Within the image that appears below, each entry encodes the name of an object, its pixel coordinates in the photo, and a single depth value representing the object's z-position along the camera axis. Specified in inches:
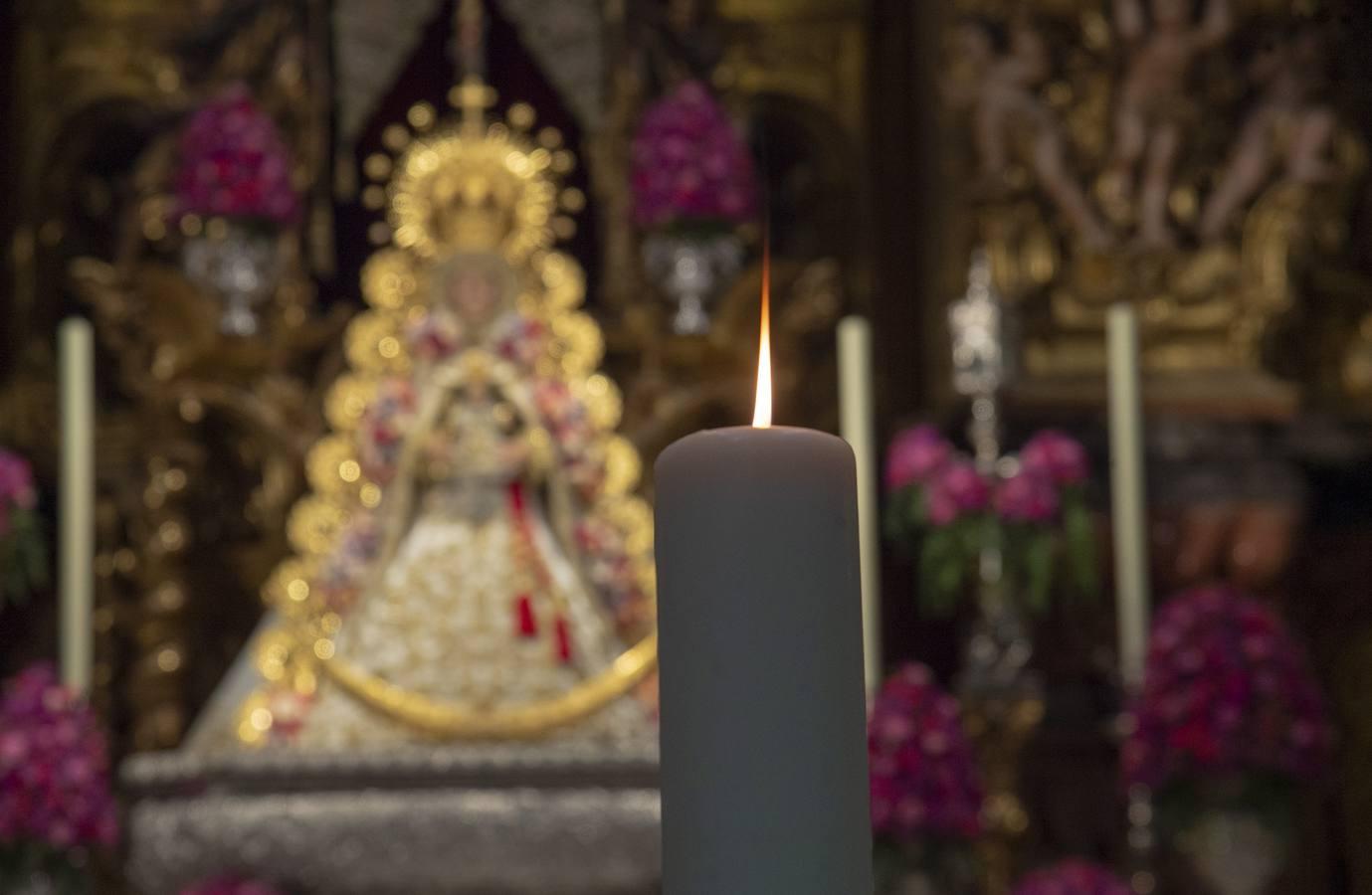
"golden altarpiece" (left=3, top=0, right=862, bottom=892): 210.3
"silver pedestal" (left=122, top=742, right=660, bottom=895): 207.9
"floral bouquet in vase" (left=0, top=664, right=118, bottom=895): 222.1
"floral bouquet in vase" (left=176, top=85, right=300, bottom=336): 286.0
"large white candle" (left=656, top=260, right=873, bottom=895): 45.4
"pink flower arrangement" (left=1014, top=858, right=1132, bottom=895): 230.6
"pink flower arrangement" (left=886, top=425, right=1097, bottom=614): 245.0
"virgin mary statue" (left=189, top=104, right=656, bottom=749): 231.9
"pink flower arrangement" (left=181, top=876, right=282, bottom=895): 207.6
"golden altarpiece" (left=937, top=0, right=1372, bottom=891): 282.5
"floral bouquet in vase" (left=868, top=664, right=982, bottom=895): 216.7
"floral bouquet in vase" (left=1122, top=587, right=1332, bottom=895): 220.1
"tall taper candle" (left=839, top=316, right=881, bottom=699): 226.7
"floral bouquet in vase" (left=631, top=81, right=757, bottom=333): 291.4
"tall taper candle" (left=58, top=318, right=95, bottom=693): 227.8
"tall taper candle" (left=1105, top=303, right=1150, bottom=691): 229.7
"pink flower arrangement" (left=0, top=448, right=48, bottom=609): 241.0
